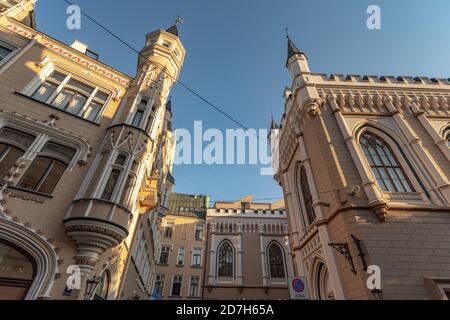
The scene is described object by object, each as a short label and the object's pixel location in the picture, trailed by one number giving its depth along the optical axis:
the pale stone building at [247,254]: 23.20
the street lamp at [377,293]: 6.93
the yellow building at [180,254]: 26.69
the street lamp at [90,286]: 7.02
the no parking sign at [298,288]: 7.50
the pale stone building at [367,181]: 7.80
